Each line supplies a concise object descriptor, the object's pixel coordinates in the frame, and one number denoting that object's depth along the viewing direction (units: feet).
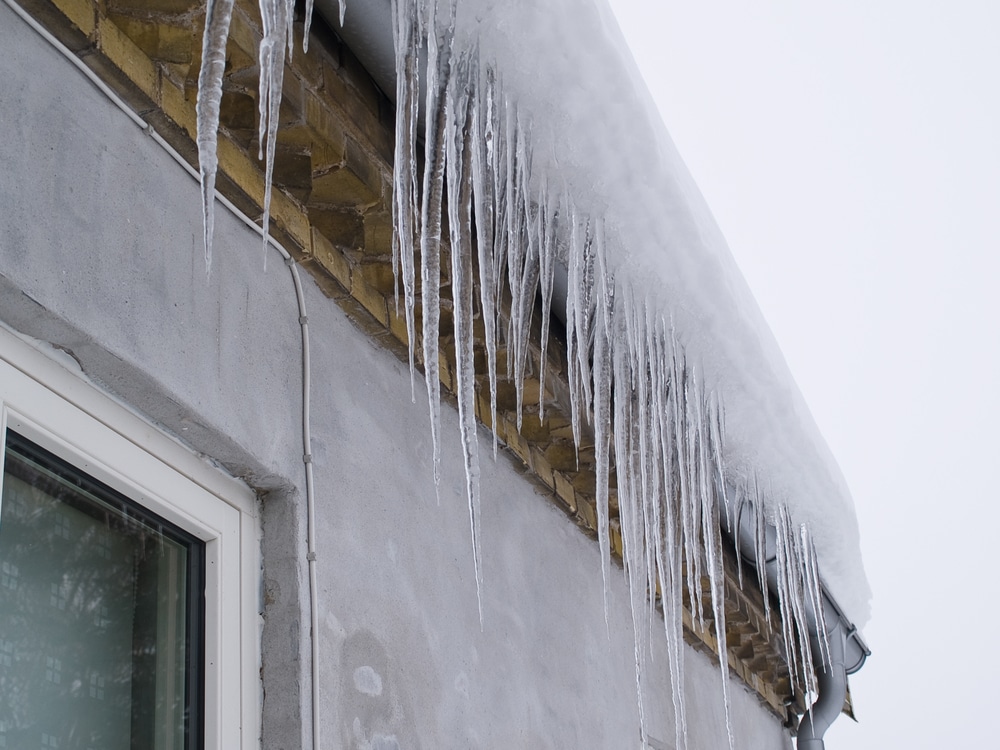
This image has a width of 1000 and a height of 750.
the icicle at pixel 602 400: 8.30
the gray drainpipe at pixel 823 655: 12.59
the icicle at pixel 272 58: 4.99
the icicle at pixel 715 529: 9.82
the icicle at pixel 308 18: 5.20
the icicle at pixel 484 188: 6.53
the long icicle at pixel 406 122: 6.08
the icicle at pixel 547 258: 7.48
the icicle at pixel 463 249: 6.57
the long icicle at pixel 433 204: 6.28
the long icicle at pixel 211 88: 4.87
